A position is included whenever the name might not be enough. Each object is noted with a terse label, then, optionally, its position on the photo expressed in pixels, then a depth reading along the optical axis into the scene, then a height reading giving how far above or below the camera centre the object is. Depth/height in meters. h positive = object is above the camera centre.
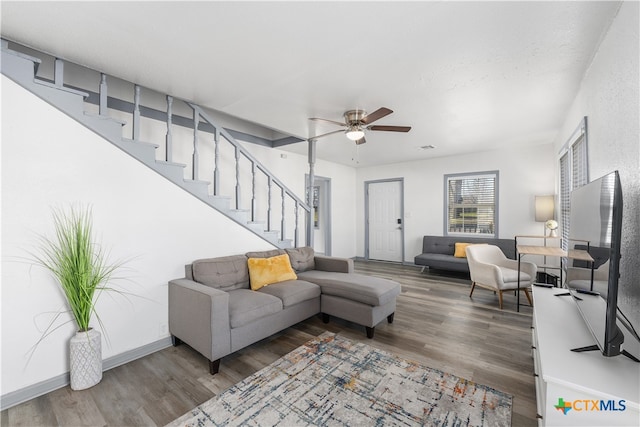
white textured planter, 2.02 -1.07
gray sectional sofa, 2.26 -0.83
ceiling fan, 3.19 +1.08
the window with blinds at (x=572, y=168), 2.57 +0.60
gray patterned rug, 1.73 -1.25
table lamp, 4.52 +0.15
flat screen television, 1.24 -0.21
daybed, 5.15 -0.67
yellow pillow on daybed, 5.39 -0.63
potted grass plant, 2.02 -0.49
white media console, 1.06 -0.67
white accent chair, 3.68 -0.74
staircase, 2.14 +0.87
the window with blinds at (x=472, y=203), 5.59 +0.31
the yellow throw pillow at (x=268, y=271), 3.07 -0.63
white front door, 6.74 -0.08
